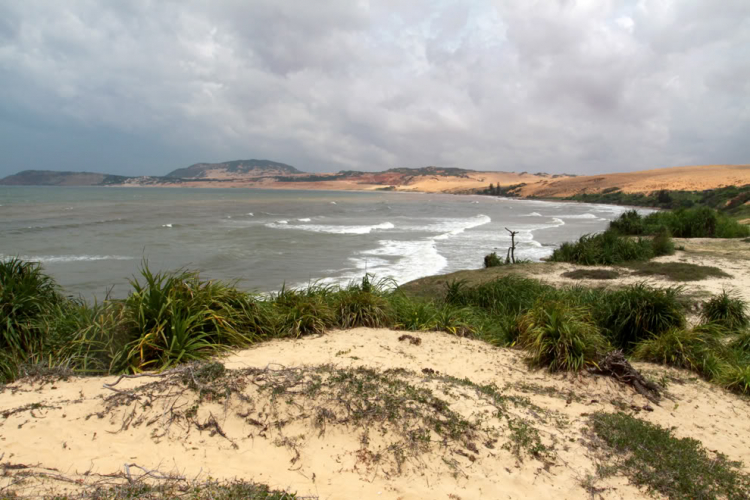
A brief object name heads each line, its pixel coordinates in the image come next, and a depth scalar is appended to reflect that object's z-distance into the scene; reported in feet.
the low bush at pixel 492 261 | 51.69
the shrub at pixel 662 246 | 49.21
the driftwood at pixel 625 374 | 15.89
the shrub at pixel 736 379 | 16.43
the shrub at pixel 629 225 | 63.99
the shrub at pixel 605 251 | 47.21
